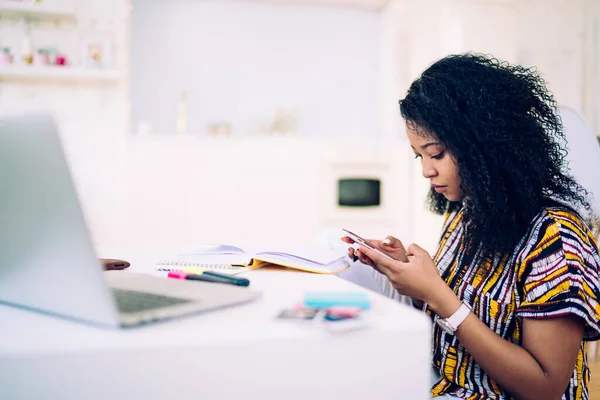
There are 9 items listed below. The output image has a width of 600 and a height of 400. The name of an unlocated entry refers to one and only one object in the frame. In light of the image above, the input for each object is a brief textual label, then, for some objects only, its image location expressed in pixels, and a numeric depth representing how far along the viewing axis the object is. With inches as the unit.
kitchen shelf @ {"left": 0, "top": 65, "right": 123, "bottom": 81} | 126.4
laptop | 18.3
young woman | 29.9
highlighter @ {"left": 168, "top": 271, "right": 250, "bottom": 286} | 27.5
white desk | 17.3
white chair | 50.7
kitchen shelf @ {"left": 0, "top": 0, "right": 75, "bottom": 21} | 124.7
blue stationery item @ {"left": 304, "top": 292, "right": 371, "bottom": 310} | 21.0
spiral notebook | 34.1
